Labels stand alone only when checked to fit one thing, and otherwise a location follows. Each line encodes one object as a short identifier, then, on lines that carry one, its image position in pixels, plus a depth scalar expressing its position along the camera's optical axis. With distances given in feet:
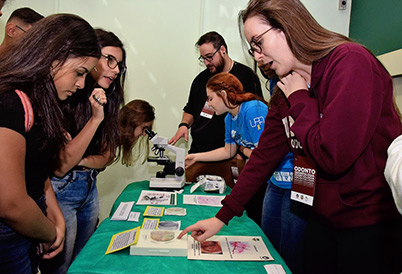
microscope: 6.68
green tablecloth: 3.19
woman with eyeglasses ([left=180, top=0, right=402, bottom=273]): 2.52
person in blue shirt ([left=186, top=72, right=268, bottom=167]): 6.22
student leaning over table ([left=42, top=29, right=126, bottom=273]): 4.73
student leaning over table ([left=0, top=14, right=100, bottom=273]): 2.80
